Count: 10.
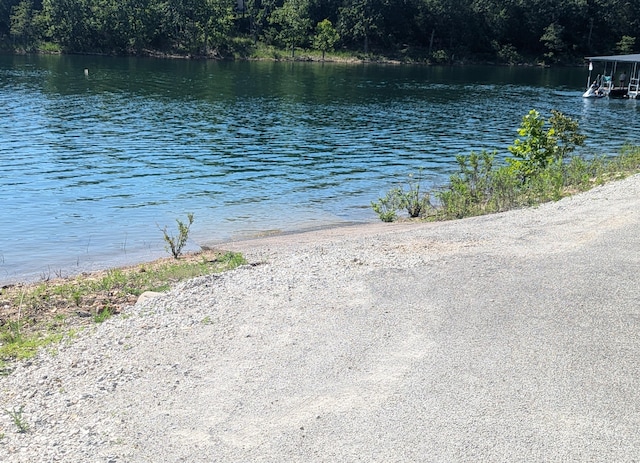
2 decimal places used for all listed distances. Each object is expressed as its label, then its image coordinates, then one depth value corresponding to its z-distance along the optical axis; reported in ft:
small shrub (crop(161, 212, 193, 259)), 44.86
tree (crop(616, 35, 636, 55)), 398.01
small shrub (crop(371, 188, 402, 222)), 58.26
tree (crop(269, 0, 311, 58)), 369.71
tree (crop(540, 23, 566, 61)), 393.70
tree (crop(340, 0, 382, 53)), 371.35
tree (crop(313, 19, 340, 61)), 362.74
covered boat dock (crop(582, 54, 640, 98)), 196.44
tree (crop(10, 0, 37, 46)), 345.51
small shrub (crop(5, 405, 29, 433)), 19.88
